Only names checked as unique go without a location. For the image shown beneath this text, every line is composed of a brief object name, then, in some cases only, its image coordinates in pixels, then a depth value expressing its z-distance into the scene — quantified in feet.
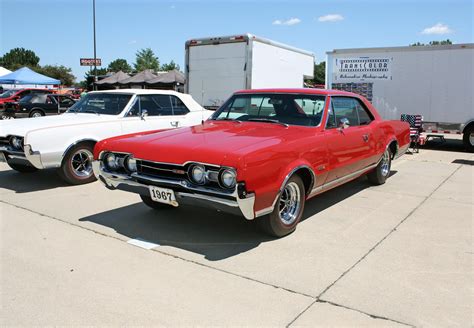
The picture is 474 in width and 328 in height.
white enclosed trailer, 38.65
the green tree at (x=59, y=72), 265.54
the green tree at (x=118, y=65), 371.88
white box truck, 37.58
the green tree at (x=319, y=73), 257.50
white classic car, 21.40
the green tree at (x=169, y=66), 285.43
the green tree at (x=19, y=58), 323.37
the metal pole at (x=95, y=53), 100.43
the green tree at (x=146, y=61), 263.49
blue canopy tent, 99.45
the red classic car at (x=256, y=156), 12.93
